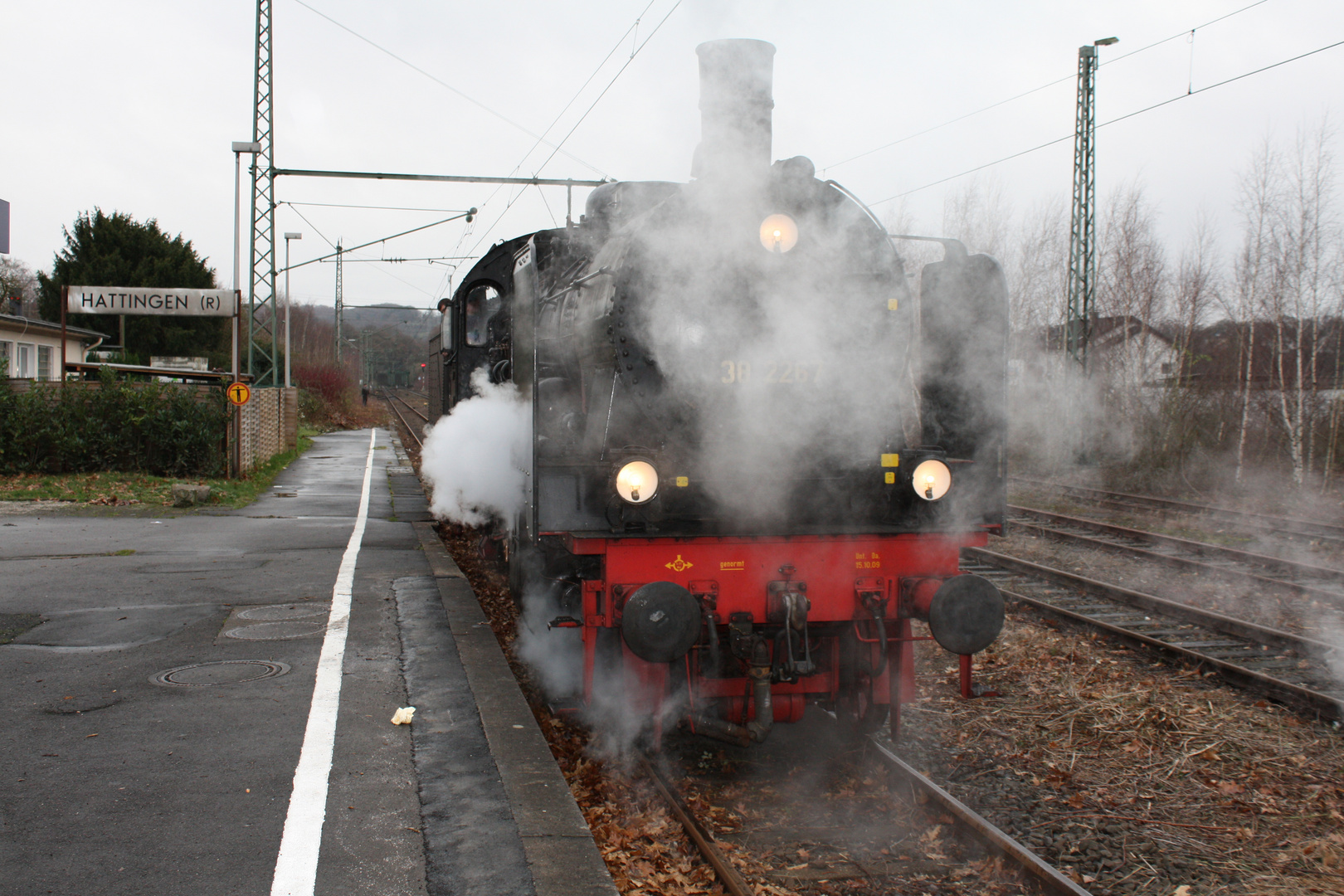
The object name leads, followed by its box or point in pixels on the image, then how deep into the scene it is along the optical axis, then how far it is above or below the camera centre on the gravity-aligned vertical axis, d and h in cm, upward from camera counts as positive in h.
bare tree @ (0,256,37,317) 2814 +580
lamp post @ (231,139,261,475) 1525 +451
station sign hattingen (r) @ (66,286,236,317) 1606 +207
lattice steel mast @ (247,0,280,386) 1686 +420
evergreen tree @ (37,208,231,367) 2822 +450
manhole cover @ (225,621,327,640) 598 -143
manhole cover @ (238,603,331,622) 654 -142
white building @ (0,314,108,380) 2089 +180
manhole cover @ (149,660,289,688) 500 -145
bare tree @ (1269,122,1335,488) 1472 +216
